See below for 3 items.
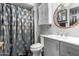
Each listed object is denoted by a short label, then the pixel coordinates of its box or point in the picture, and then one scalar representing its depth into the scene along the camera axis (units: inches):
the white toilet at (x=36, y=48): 45.5
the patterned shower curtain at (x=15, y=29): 43.4
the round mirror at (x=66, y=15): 46.0
